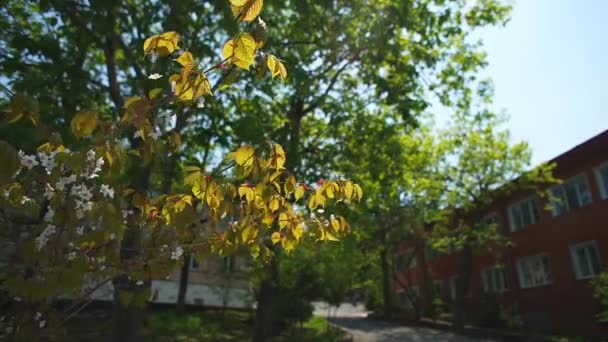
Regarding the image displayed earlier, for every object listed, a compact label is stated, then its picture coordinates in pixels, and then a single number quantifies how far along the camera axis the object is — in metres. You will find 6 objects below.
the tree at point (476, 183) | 24.70
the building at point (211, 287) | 25.52
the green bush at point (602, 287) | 13.51
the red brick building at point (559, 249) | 19.05
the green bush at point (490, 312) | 23.33
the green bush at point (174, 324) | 18.77
